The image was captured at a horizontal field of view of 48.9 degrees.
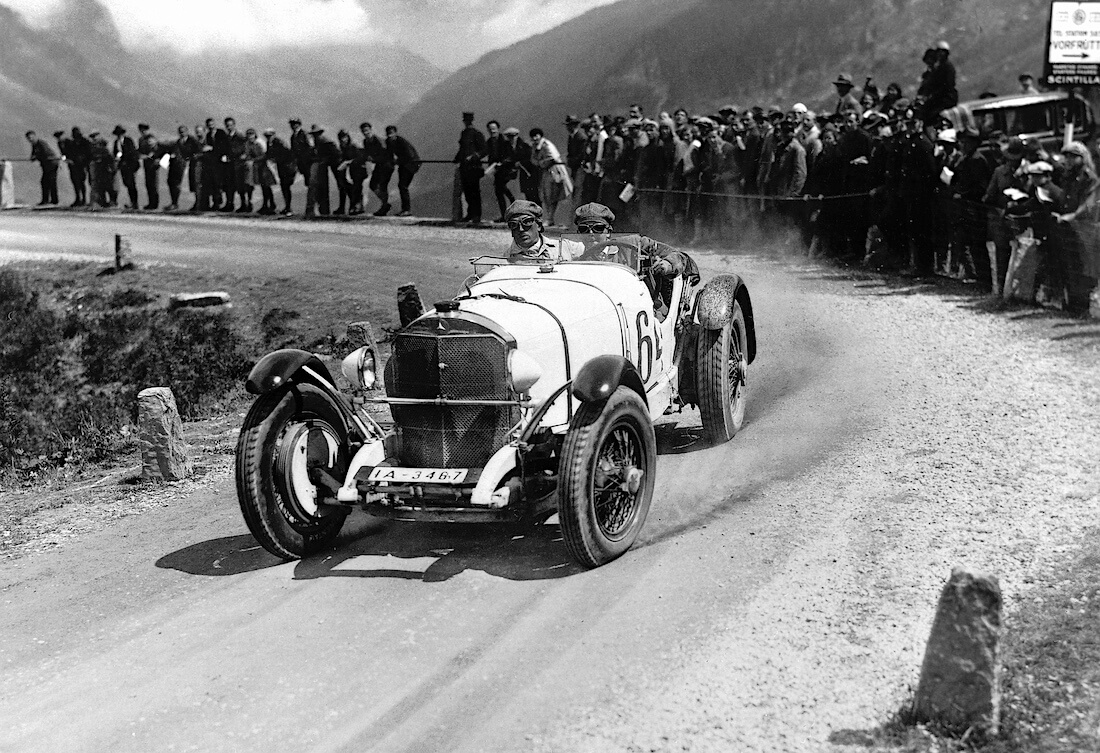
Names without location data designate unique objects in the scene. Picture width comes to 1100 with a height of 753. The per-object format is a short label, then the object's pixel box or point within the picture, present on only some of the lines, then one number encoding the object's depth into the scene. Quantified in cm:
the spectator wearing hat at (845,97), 1938
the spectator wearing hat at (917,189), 1620
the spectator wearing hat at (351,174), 2681
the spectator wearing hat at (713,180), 1947
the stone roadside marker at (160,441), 963
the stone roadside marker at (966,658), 468
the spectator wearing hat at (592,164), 2195
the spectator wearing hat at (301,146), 2719
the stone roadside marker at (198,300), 1838
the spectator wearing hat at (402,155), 2614
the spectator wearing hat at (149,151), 3169
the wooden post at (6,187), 3454
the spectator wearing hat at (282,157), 2747
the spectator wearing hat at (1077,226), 1359
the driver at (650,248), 902
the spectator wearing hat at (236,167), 2831
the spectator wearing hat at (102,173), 3316
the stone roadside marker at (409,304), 1096
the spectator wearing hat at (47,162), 3362
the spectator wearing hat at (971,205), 1549
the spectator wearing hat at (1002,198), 1477
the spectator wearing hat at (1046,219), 1405
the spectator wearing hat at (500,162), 2341
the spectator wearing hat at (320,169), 2711
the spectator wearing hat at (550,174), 2144
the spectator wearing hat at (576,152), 2231
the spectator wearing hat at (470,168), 2428
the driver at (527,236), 866
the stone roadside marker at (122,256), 2159
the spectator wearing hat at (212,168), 2891
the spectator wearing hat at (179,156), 3006
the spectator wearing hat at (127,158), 3203
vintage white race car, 676
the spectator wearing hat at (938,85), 1833
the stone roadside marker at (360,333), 1180
